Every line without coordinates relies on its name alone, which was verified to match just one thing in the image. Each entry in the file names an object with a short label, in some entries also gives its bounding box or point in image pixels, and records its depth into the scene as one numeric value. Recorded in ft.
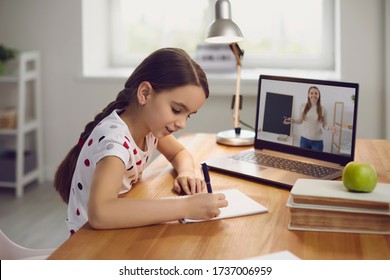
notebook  4.30
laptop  5.33
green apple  3.97
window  12.25
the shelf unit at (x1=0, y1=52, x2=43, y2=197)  11.52
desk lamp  6.73
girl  4.12
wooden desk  3.62
